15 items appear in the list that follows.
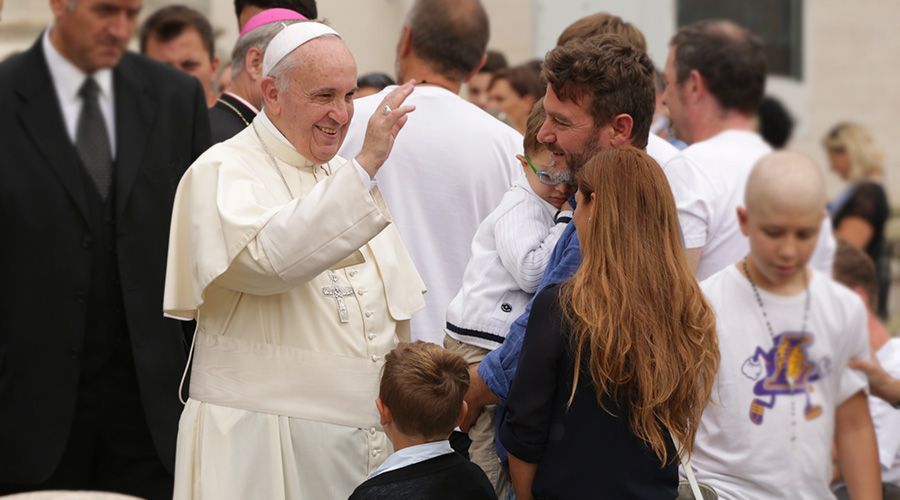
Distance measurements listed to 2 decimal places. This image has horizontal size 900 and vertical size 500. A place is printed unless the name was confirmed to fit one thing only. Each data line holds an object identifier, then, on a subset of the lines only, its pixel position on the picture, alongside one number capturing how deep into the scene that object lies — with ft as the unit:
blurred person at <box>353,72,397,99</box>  44.83
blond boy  23.76
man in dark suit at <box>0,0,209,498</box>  24.18
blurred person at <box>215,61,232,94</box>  50.23
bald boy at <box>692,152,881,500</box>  16.06
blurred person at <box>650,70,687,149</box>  38.04
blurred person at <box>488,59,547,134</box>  50.14
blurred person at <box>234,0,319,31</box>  36.83
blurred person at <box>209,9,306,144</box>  33.05
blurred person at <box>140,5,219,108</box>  44.29
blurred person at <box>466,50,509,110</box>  55.11
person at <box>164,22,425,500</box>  24.29
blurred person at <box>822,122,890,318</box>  33.42
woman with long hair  21.99
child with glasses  25.23
